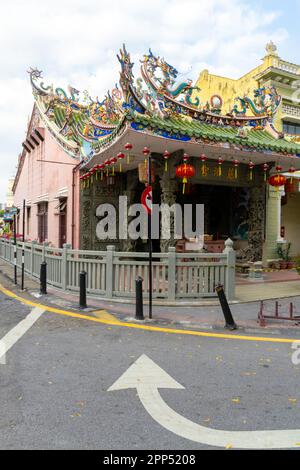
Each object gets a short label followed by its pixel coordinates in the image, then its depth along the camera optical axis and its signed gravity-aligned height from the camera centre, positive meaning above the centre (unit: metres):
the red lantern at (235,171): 11.24 +1.91
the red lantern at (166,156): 9.56 +2.05
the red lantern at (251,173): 11.90 +1.91
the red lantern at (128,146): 8.80 +2.10
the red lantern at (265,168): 11.54 +2.06
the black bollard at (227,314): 6.21 -1.53
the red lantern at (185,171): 9.73 +1.62
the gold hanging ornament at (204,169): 10.69 +1.88
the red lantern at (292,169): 11.59 +2.00
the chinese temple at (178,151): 9.20 +2.29
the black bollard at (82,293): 7.65 -1.42
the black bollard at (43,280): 9.22 -1.37
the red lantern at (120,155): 9.53 +2.02
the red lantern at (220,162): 10.33 +2.02
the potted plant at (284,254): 15.18 -1.15
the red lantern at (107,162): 10.64 +2.05
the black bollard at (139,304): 6.74 -1.46
